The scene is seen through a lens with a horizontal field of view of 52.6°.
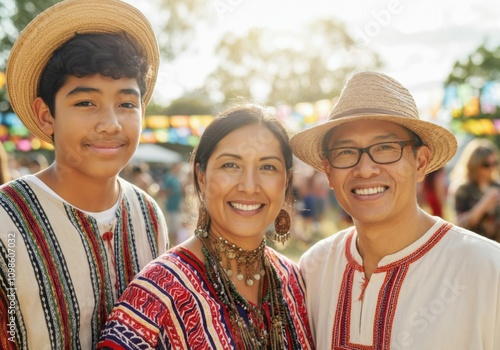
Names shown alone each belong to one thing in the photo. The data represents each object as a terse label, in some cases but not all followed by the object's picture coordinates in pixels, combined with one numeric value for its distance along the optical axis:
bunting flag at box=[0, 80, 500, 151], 12.56
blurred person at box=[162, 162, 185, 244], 10.73
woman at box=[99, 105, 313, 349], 2.06
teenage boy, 2.05
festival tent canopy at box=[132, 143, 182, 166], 22.52
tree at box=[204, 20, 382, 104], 33.16
